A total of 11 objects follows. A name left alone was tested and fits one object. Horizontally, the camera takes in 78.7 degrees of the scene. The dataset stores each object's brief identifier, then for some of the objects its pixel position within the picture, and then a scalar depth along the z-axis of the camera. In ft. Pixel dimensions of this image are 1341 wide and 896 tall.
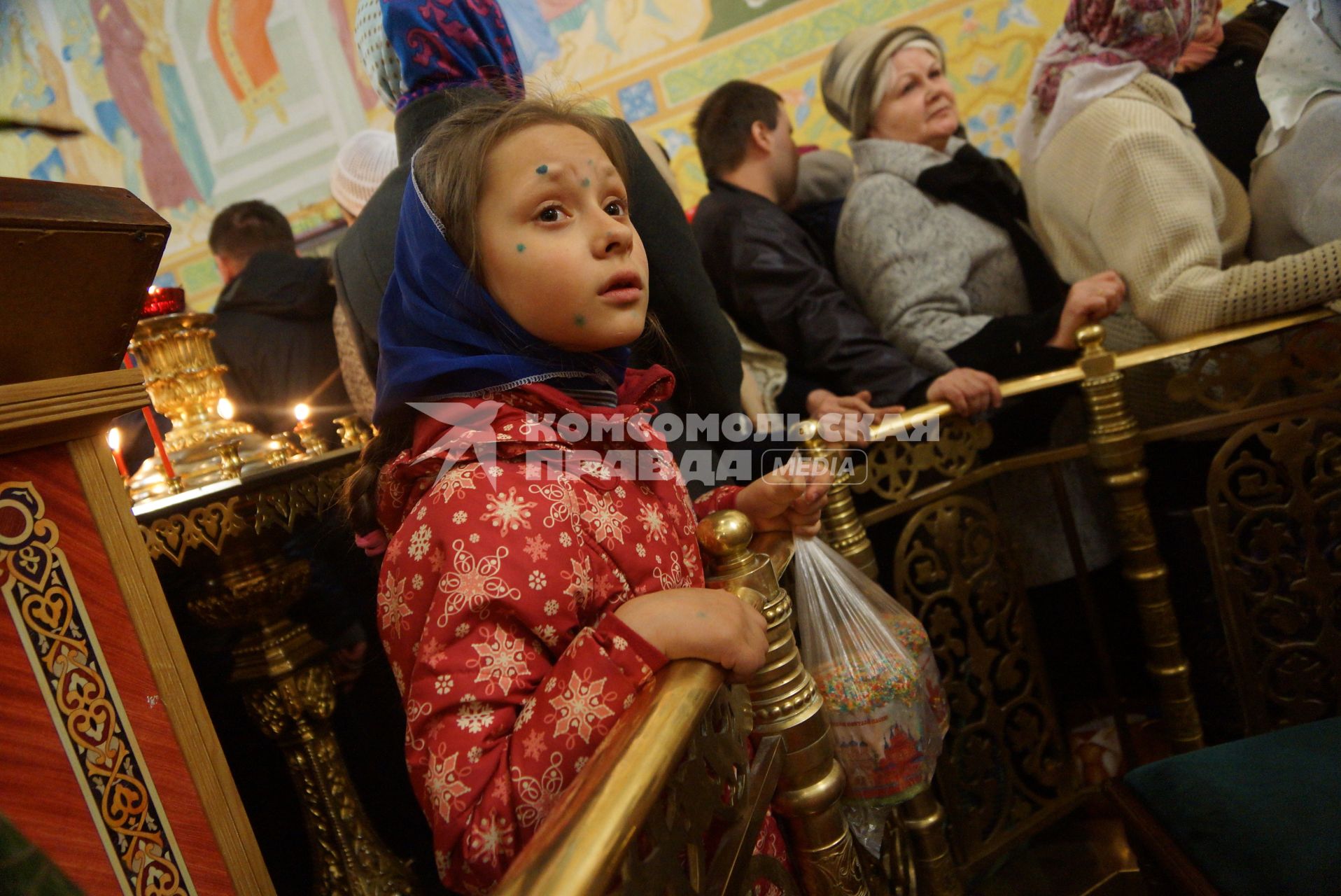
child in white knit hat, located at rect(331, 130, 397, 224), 7.72
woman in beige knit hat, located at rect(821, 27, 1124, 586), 6.46
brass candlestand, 4.35
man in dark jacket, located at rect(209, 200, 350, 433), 7.91
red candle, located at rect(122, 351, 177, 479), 4.95
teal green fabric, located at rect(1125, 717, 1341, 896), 3.38
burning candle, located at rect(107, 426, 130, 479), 4.93
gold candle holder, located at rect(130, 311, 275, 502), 5.01
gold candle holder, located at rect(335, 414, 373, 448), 6.03
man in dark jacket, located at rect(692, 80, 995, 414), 6.50
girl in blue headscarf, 2.31
